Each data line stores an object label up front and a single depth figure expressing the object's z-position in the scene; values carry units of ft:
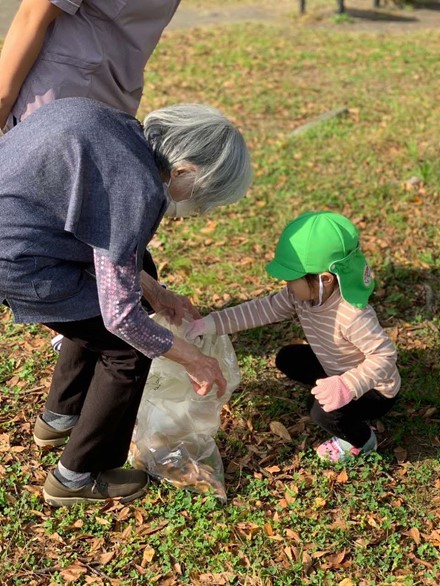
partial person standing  9.16
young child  9.65
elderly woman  7.63
